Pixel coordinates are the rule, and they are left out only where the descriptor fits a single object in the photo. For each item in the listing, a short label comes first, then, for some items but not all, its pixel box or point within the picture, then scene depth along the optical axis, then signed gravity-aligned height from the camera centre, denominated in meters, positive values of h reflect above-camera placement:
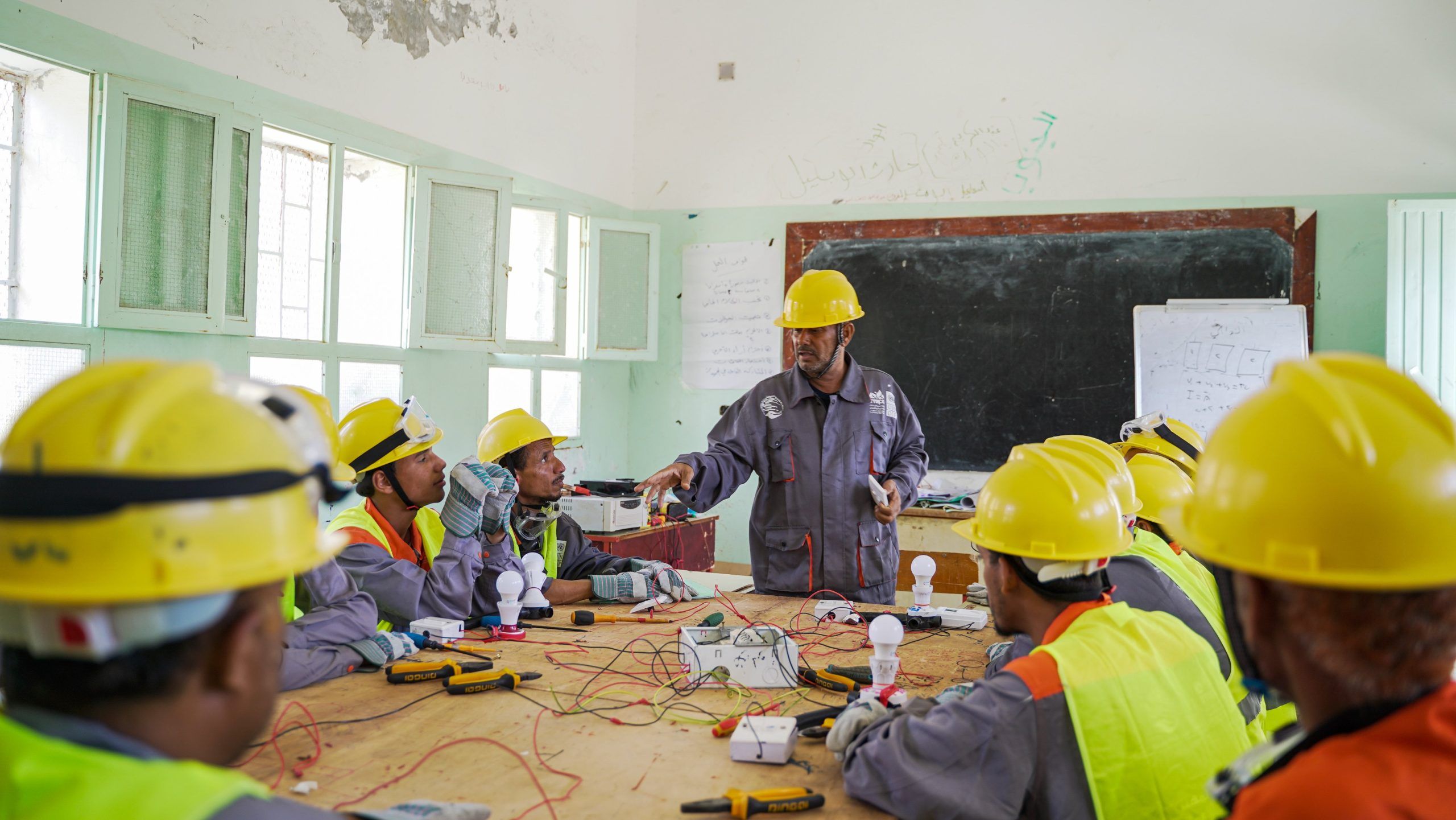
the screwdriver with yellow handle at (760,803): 1.52 -0.65
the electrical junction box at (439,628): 2.60 -0.63
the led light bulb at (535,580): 2.92 -0.55
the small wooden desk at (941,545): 5.49 -0.76
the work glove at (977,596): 3.54 -0.68
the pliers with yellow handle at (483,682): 2.13 -0.65
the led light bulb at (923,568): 3.20 -0.52
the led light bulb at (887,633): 2.04 -0.48
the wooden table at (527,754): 1.59 -0.67
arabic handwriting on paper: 6.71 +0.74
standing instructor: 3.69 -0.20
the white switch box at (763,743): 1.75 -0.63
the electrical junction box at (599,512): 4.94 -0.56
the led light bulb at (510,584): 2.64 -0.51
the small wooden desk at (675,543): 5.09 -0.80
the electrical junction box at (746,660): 2.30 -0.62
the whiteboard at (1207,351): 5.42 +0.44
